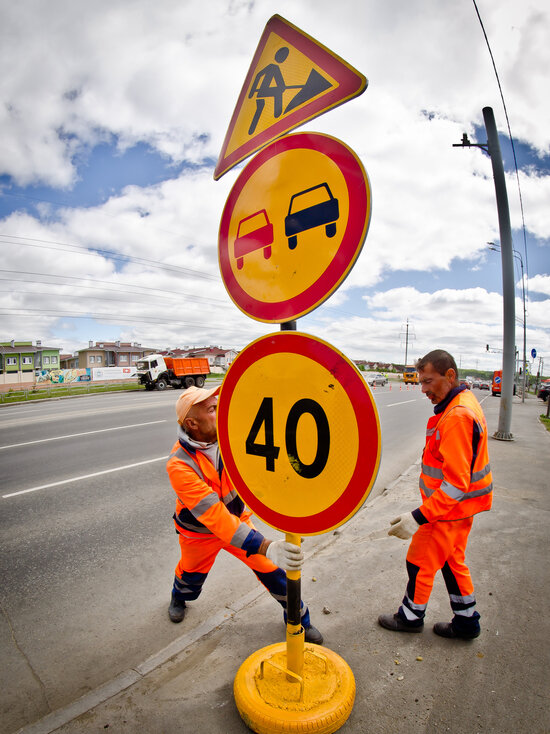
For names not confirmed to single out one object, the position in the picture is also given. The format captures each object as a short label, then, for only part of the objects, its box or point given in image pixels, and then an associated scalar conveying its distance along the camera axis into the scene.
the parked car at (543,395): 28.91
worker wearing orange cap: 2.12
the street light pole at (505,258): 8.84
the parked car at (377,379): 43.18
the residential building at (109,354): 81.38
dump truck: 28.72
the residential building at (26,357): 65.31
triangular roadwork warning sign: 1.53
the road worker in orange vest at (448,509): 2.24
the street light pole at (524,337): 30.14
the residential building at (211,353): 67.79
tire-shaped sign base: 1.75
